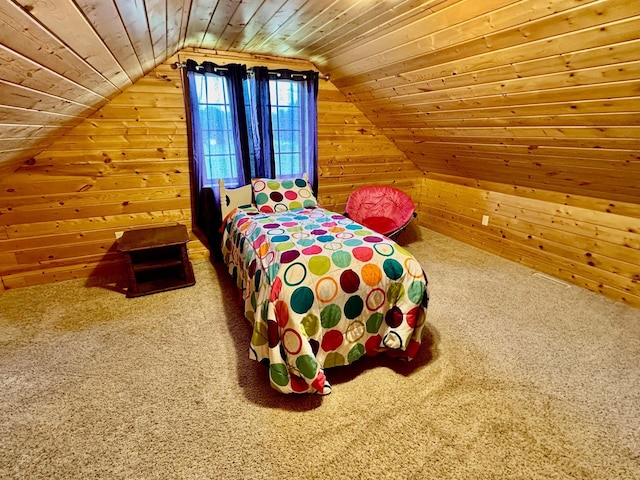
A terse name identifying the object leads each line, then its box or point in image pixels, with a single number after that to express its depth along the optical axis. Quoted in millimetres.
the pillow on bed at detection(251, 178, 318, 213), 2934
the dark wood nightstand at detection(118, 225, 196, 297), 2570
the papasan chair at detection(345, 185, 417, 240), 3561
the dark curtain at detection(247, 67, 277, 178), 3016
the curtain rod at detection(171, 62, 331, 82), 2758
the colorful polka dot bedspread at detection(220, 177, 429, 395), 1602
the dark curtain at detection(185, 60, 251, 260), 2816
